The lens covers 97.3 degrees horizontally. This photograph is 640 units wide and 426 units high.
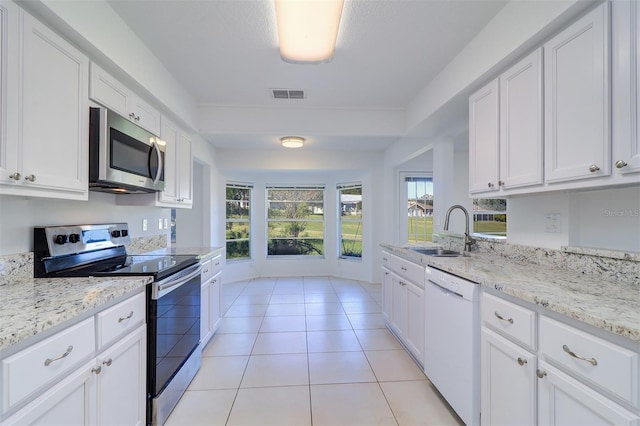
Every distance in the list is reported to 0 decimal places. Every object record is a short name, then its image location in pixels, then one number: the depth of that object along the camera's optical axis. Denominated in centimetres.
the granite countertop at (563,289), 94
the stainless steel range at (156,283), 163
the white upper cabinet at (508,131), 166
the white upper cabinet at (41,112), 123
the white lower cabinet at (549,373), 89
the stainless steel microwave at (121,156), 168
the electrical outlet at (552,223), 182
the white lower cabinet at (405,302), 223
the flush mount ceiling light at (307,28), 176
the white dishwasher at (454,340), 154
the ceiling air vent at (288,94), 313
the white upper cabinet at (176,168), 271
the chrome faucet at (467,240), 248
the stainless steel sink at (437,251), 249
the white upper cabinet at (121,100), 174
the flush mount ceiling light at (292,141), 392
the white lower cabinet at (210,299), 252
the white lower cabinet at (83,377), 90
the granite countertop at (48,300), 91
